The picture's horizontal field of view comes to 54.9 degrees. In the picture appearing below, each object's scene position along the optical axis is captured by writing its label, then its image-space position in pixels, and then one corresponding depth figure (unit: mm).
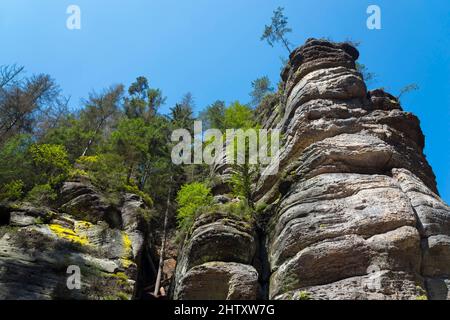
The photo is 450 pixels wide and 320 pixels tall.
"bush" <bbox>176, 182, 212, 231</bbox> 20628
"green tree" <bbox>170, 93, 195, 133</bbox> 36125
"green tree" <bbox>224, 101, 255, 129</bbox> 26469
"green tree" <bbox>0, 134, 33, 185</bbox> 23156
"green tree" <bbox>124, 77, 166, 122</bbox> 36406
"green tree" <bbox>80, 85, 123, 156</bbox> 35416
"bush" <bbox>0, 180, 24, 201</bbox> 22031
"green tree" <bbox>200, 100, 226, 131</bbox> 37062
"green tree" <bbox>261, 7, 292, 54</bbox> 39781
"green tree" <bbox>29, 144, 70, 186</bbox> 25688
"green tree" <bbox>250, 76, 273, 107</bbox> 46656
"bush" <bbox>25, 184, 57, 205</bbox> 22266
